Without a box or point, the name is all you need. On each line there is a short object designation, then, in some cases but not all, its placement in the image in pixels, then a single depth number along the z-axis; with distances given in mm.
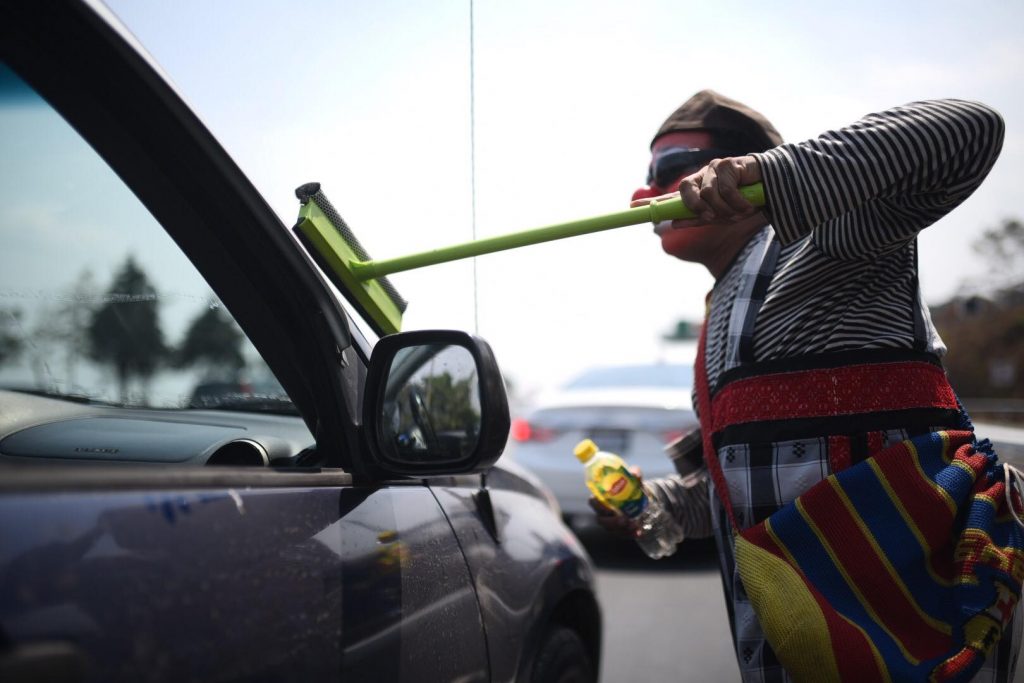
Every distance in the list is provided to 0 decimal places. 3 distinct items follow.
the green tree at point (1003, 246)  29266
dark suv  1044
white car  6648
